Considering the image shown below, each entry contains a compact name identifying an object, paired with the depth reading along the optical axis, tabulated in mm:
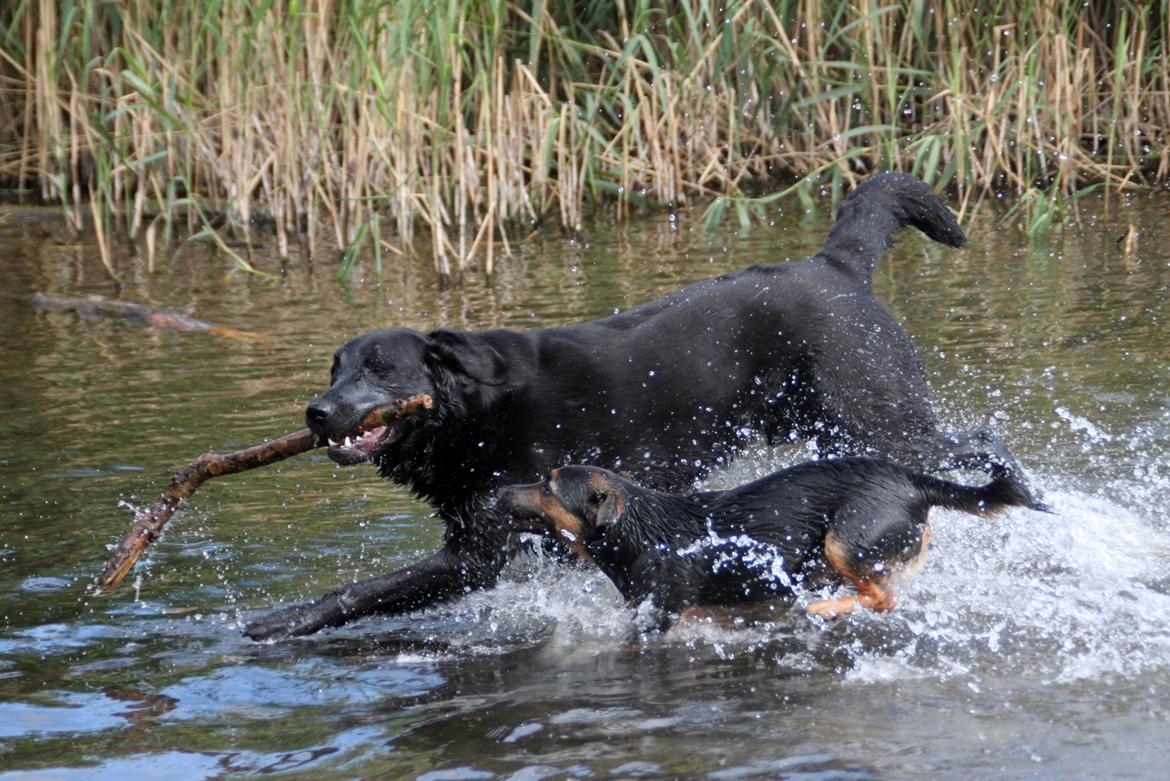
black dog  10164
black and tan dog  9391
